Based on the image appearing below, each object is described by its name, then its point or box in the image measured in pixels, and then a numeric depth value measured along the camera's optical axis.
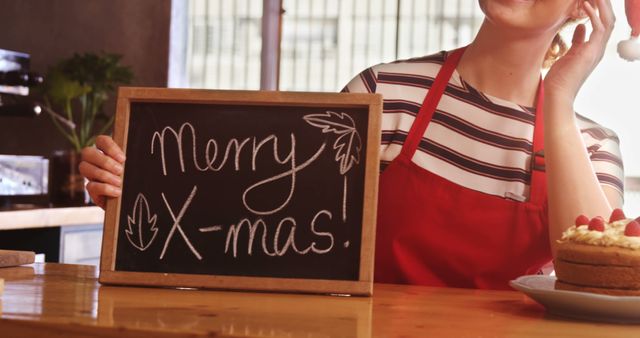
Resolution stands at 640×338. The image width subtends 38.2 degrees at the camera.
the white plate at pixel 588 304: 1.09
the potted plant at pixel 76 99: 3.56
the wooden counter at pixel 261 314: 0.99
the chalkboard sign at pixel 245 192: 1.26
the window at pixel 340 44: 4.79
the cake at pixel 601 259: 1.24
